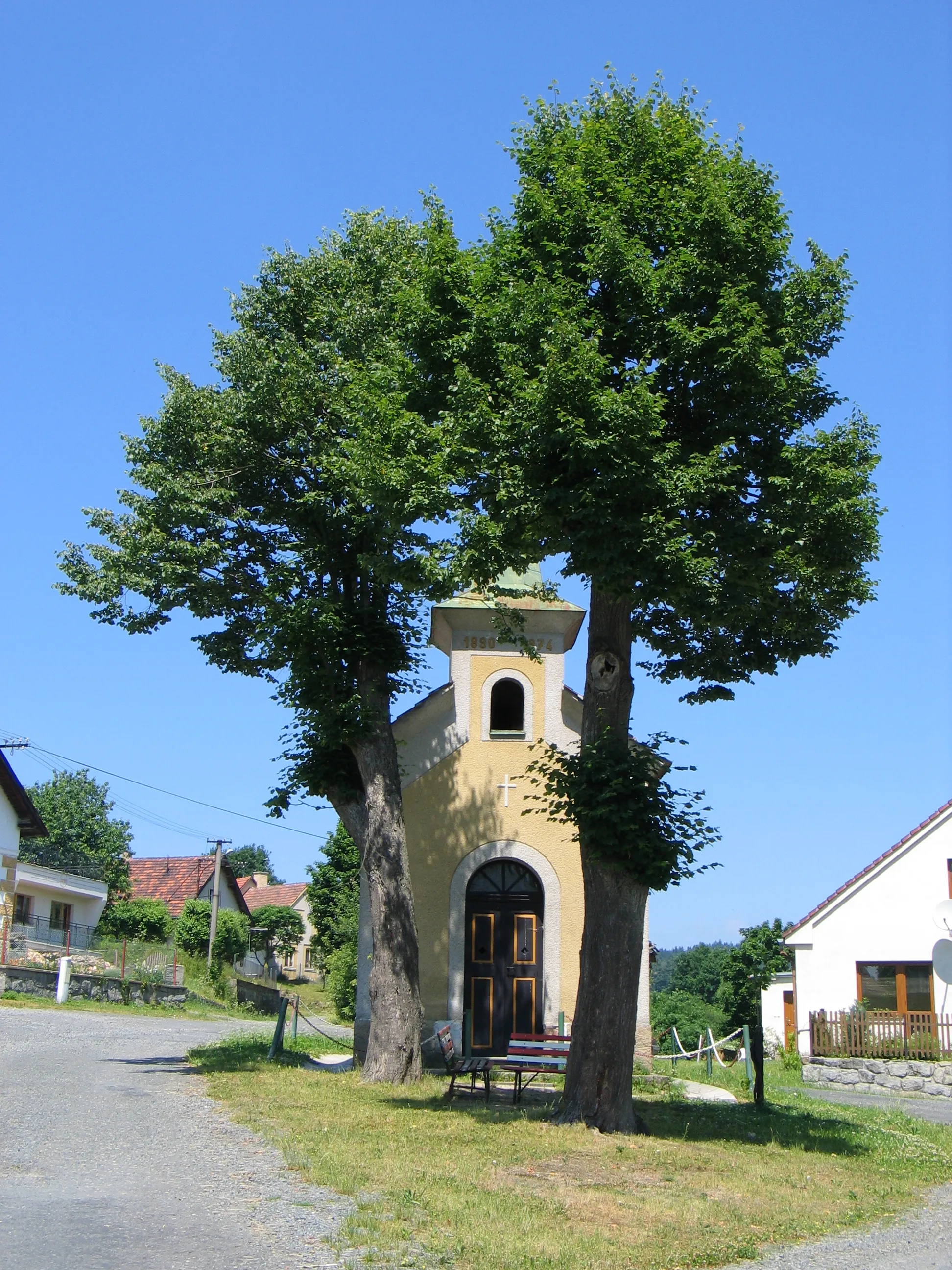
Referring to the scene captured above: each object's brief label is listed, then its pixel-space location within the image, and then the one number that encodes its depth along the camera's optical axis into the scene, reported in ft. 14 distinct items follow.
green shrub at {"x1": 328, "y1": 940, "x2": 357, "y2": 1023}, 125.90
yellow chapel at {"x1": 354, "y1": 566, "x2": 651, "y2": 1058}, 59.26
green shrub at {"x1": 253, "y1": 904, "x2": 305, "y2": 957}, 208.23
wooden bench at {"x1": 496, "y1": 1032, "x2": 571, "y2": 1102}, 41.78
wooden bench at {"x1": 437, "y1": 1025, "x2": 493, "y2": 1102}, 41.86
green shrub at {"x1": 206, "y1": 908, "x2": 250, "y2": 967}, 154.30
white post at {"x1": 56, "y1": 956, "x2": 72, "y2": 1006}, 94.63
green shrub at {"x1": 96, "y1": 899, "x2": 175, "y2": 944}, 154.51
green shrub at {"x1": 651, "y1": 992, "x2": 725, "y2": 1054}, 157.79
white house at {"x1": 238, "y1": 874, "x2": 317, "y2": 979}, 257.96
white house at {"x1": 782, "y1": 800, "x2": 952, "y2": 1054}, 87.66
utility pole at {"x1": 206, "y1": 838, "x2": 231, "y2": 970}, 145.46
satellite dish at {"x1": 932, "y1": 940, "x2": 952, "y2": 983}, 84.89
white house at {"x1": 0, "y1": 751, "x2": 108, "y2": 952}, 115.65
